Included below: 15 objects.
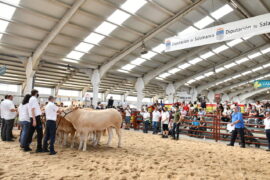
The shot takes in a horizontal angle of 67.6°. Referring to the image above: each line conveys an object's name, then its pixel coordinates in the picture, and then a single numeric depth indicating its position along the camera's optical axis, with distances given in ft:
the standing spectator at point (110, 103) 42.78
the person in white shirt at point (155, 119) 38.52
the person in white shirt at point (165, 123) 33.63
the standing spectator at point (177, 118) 31.53
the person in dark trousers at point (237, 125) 25.71
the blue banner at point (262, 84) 51.78
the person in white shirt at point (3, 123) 22.03
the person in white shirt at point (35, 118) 16.66
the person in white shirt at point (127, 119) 46.48
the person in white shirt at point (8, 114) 21.94
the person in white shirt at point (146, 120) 40.83
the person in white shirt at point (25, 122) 17.37
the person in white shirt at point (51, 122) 16.66
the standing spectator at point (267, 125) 24.06
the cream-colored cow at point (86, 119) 19.45
